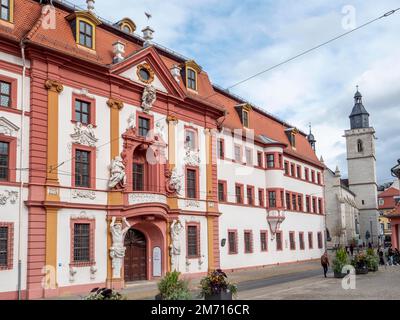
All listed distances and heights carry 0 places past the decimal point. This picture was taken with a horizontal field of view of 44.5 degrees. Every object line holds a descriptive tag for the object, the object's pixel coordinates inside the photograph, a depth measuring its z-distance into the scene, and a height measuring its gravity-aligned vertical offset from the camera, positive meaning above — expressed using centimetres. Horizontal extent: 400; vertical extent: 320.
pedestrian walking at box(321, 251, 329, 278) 3052 -184
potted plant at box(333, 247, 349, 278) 2969 -182
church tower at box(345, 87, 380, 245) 10025 +1374
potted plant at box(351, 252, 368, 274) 3147 -207
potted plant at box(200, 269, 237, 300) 1728 -184
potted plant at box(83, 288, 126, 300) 1217 -140
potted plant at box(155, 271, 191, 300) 1630 -173
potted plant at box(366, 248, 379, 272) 3272 -210
